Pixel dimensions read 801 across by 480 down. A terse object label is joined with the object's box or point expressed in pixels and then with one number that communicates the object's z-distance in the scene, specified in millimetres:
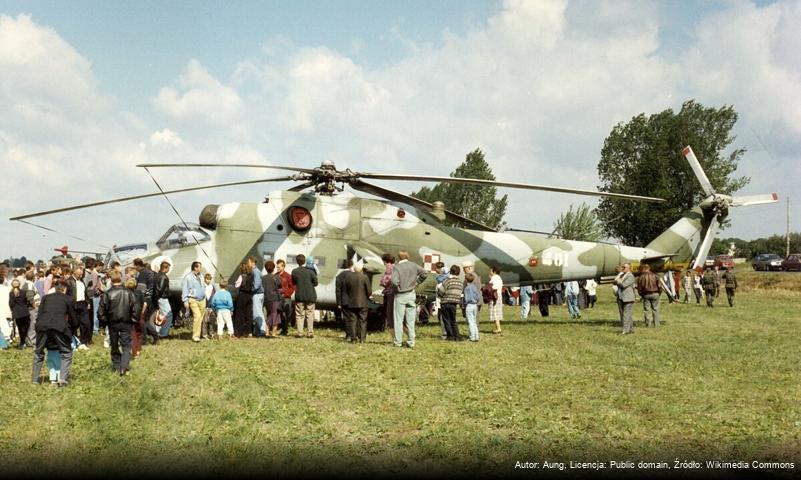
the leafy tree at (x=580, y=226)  58812
